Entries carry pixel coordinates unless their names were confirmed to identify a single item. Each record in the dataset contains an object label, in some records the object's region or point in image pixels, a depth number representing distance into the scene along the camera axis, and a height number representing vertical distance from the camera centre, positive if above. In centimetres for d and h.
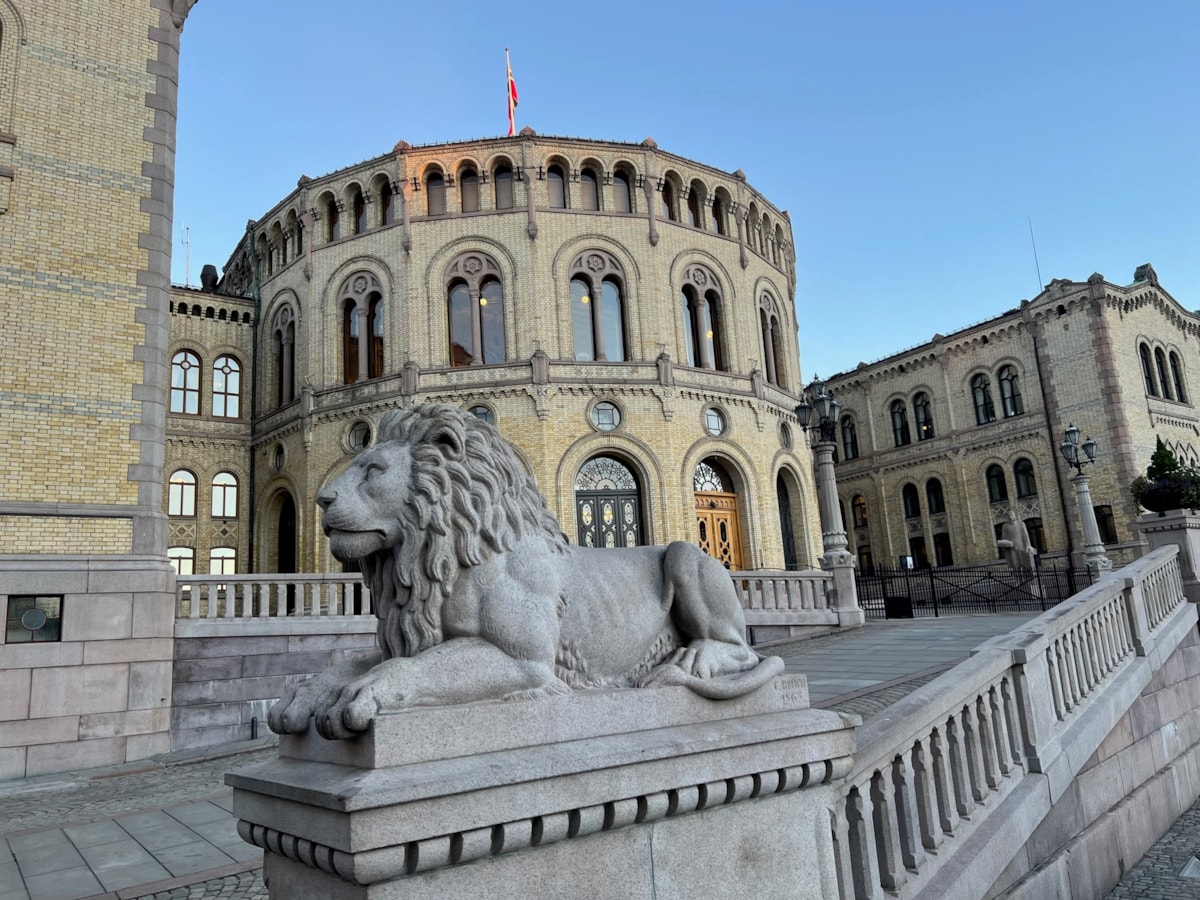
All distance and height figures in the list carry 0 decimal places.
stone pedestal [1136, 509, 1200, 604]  1332 +12
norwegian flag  3631 +2134
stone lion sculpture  276 -3
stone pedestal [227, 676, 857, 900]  234 -70
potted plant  1393 +86
